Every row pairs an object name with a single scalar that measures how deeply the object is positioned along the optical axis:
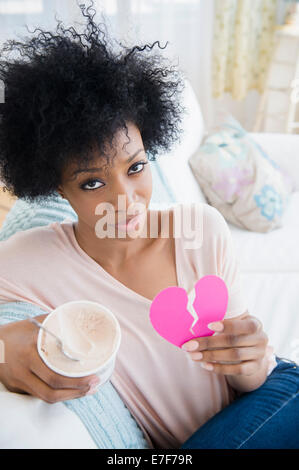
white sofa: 1.33
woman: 0.68
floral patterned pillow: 1.72
